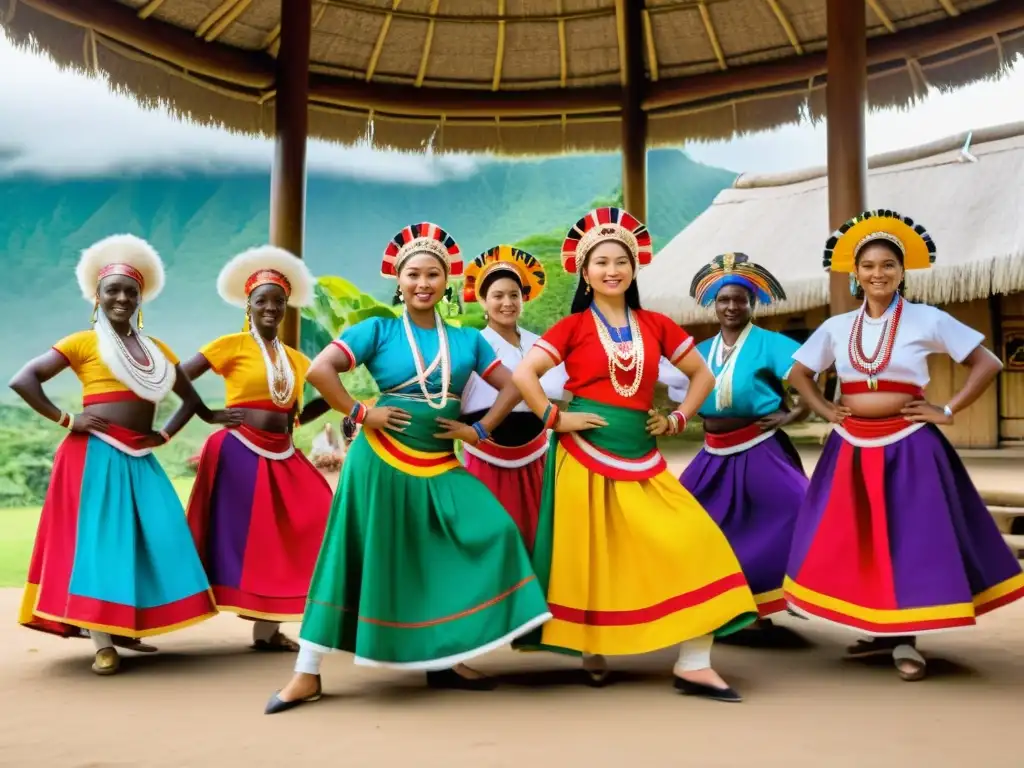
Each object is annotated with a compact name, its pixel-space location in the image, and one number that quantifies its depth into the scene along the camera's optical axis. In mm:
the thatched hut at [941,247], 8531
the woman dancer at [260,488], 3660
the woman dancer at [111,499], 3318
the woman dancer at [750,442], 3682
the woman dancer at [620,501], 2928
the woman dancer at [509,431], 3834
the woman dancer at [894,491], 3105
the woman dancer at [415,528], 2895
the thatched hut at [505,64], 6254
